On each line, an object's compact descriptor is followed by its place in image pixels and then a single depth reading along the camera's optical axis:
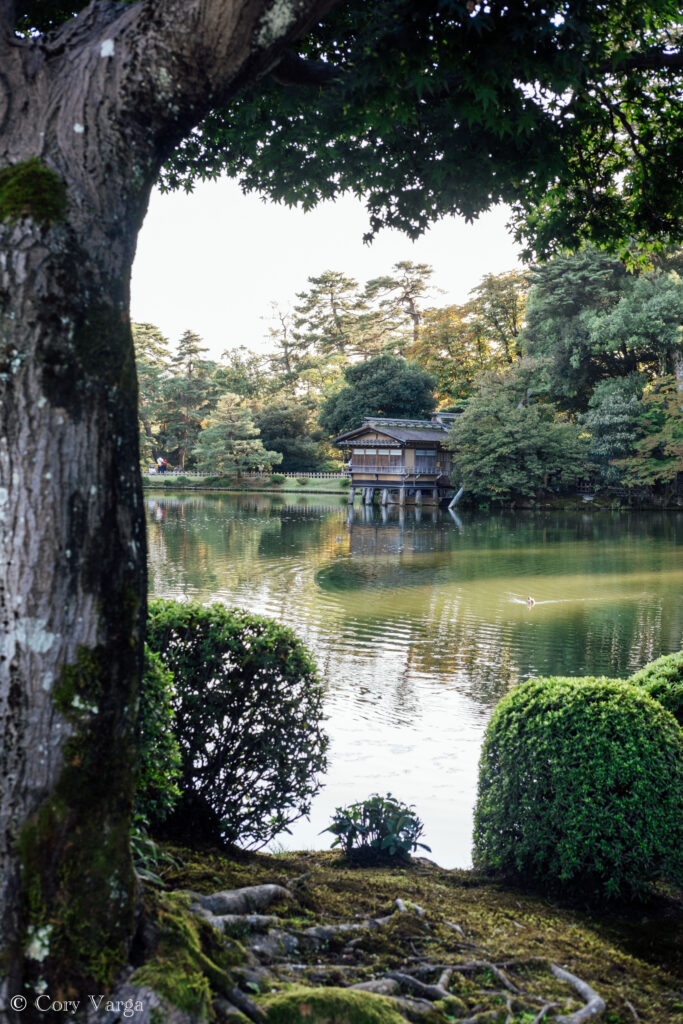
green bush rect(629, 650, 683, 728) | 4.35
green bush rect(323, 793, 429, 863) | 4.02
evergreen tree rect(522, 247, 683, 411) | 32.12
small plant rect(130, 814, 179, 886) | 2.57
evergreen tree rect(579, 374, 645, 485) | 33.00
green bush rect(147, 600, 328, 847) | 3.53
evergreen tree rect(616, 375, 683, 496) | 31.11
